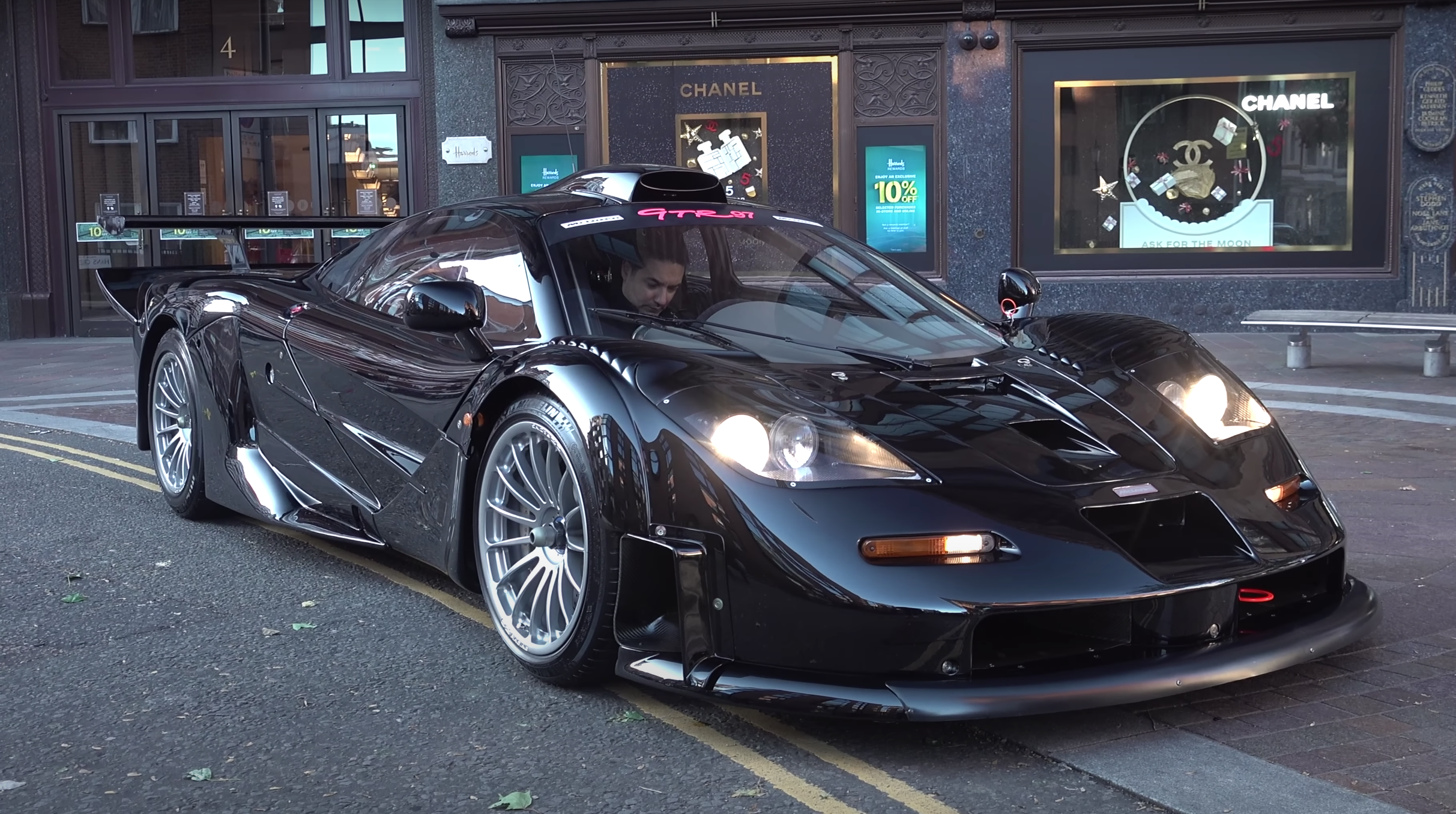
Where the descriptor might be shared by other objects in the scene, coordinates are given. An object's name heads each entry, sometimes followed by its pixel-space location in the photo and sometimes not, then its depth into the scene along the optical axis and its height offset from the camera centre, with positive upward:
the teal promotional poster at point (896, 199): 14.33 +0.65
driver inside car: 4.27 -0.01
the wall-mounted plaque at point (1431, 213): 13.62 +0.41
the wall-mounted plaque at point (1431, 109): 13.57 +1.33
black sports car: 3.22 -0.48
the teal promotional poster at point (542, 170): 14.55 +1.00
